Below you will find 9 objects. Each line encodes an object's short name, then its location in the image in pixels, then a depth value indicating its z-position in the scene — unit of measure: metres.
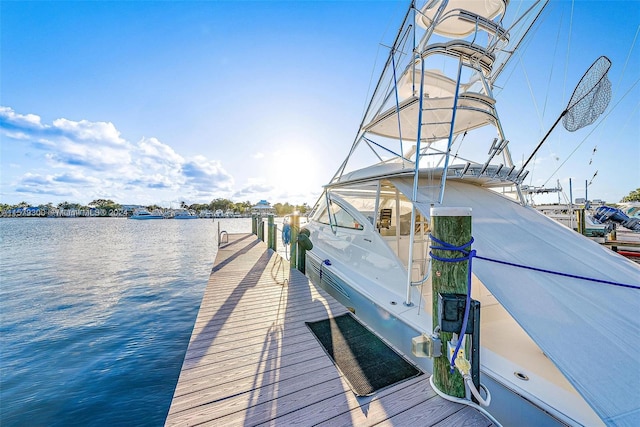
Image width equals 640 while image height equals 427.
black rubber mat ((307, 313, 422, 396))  2.23
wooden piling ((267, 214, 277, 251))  9.62
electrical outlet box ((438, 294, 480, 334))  1.71
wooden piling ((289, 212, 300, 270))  6.41
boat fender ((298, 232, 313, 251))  6.04
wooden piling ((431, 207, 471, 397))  1.80
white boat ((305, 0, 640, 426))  1.83
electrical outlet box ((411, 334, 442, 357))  1.81
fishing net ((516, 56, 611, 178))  3.43
